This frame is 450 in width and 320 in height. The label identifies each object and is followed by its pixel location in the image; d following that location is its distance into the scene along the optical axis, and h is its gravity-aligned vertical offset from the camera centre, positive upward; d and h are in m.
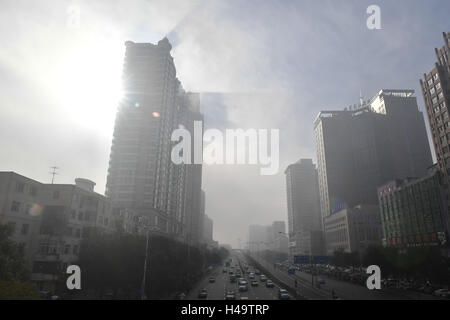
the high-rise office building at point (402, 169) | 194.95 +51.38
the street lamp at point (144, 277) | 40.44 -4.31
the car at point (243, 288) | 56.47 -7.61
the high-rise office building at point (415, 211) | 84.88 +11.65
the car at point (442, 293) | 49.47 -7.57
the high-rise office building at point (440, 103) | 83.31 +41.87
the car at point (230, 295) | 42.52 -7.13
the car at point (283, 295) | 44.38 -7.17
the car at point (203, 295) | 49.25 -7.86
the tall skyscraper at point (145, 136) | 114.44 +44.74
